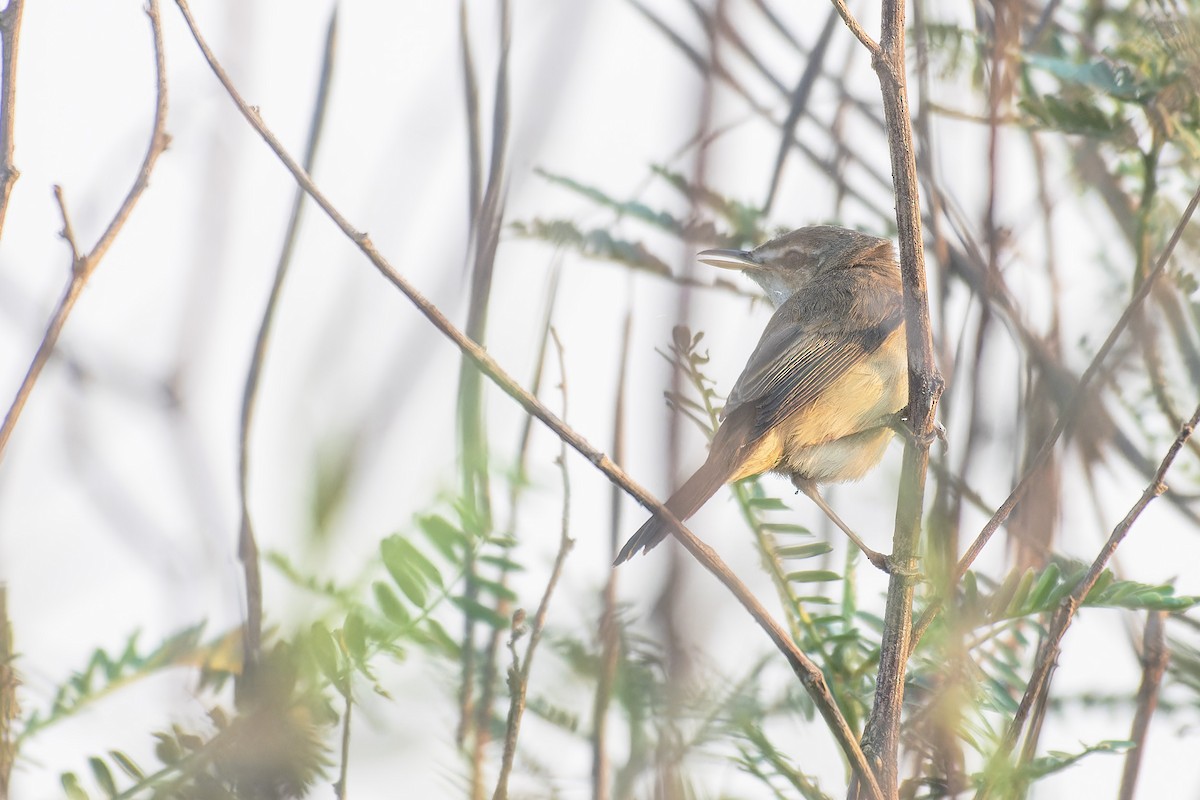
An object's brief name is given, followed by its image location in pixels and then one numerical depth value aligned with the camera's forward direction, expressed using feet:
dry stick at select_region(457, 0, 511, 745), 13.66
